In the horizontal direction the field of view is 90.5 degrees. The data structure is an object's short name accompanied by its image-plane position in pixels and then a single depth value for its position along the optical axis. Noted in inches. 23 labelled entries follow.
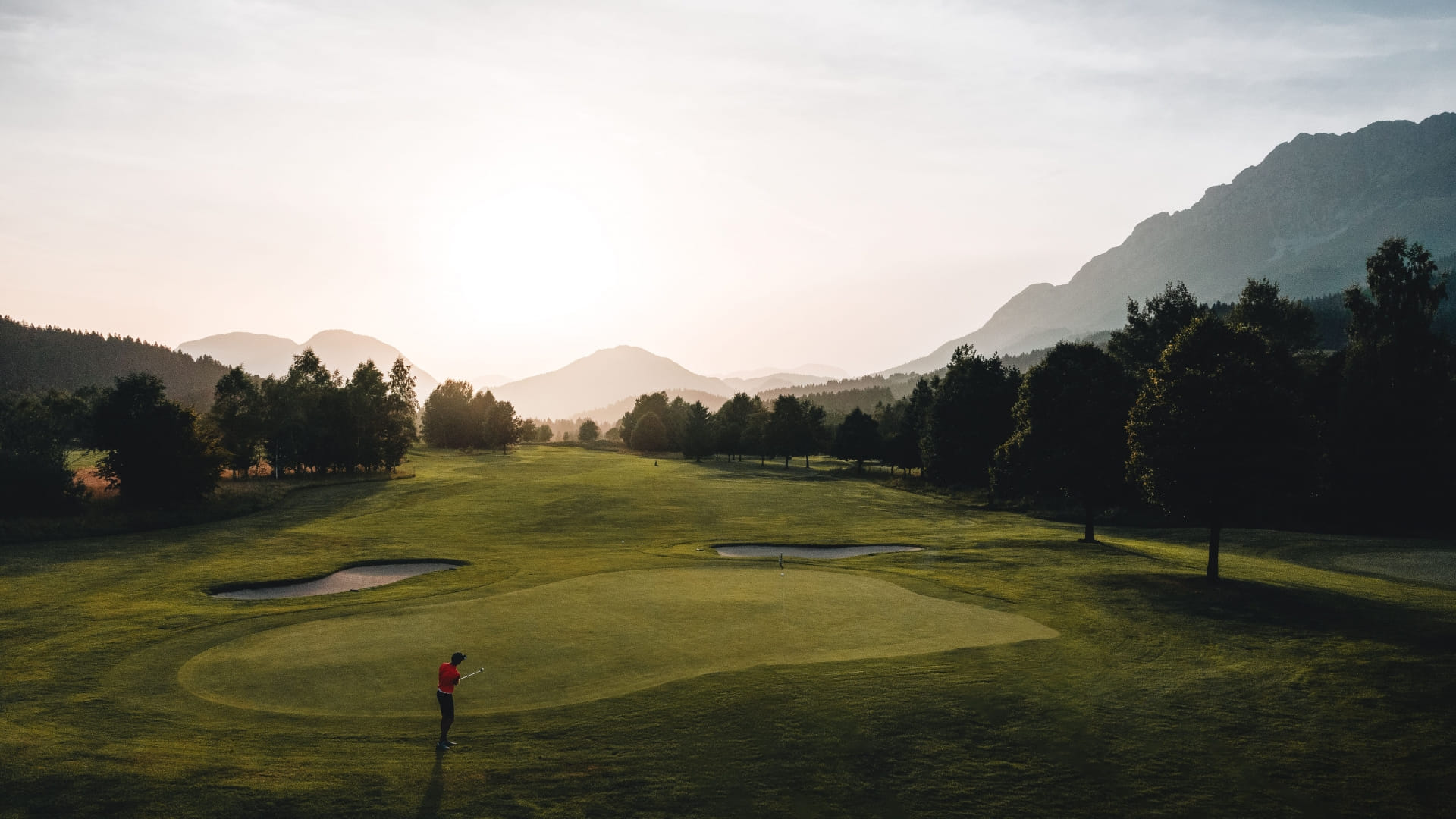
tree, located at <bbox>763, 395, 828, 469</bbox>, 5329.7
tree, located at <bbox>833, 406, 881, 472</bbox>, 5034.5
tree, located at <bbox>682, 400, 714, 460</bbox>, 5974.4
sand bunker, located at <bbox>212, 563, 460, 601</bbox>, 1464.1
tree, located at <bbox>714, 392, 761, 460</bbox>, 5964.6
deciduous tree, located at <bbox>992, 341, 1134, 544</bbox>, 1852.9
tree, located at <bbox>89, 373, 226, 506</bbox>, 2367.1
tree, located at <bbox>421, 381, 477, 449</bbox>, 6884.8
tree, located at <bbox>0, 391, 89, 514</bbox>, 2100.1
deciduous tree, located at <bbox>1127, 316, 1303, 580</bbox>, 1278.3
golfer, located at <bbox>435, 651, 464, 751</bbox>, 678.5
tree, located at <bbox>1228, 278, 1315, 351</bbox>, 3548.2
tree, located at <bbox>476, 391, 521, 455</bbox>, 6628.9
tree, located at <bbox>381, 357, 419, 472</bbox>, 3986.2
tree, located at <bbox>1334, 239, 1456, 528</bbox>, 2481.5
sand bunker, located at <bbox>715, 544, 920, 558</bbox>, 1977.1
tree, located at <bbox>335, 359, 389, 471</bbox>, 3838.6
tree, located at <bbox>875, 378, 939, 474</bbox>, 4475.9
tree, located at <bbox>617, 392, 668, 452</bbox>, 7639.8
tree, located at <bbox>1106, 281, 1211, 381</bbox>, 3570.4
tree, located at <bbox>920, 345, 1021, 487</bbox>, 3533.5
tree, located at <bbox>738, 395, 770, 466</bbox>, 5703.7
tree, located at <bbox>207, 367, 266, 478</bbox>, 3388.3
